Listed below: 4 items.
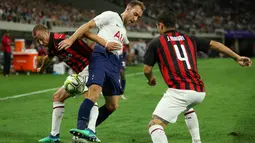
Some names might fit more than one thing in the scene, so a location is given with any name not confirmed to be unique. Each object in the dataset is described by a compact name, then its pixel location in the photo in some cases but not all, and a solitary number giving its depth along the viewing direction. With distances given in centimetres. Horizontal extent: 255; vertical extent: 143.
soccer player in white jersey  1359
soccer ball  1424
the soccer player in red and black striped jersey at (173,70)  1167
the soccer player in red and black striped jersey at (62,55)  1442
